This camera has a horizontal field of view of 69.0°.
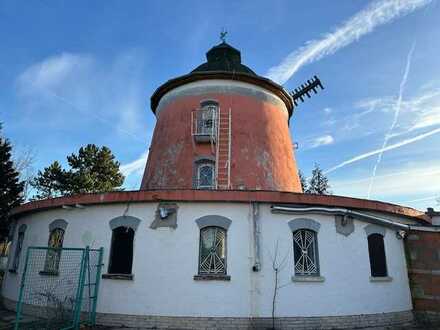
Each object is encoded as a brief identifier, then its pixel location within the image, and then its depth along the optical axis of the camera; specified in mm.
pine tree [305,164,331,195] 33625
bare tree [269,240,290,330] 9047
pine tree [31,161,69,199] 31281
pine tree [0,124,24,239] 19984
